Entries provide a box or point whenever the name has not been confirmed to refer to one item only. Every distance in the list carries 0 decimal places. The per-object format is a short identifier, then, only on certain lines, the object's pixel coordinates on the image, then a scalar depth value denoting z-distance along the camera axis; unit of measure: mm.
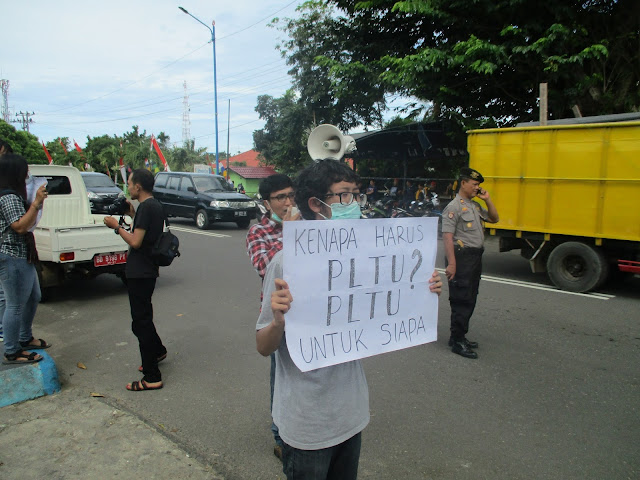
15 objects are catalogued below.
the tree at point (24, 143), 33125
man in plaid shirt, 2984
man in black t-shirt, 3879
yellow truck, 6926
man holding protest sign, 1775
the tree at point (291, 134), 27844
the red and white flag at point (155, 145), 15202
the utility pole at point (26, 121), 60906
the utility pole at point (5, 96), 59250
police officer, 4727
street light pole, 28188
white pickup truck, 6539
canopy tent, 17188
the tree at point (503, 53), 11258
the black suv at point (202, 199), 15180
